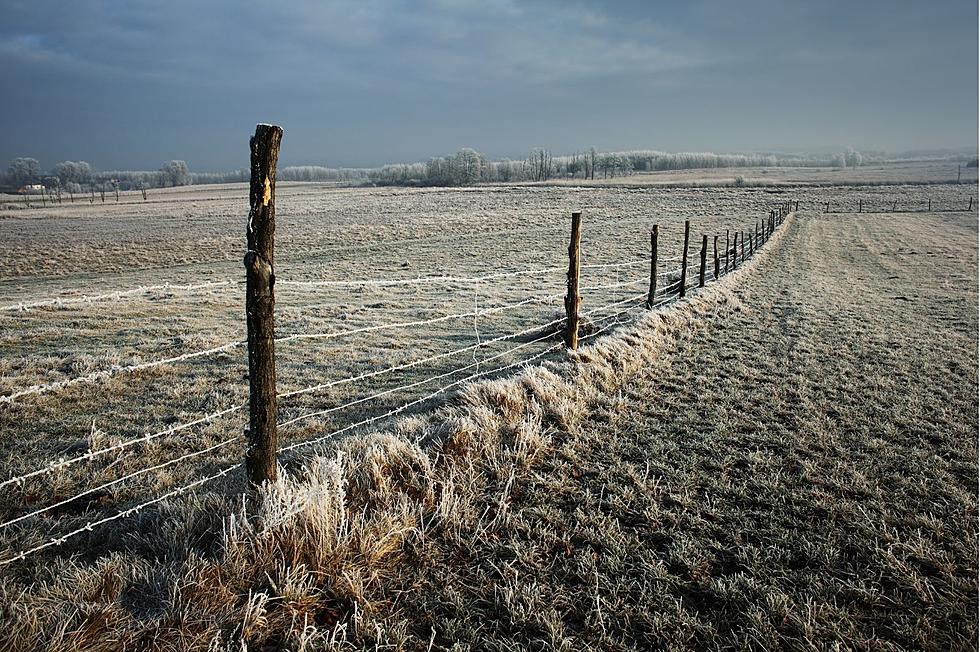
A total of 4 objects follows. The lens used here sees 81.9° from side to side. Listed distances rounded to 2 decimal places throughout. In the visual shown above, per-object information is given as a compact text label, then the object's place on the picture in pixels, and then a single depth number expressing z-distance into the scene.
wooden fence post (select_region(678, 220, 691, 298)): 11.85
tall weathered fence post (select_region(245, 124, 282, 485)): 3.18
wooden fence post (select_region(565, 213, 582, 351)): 7.46
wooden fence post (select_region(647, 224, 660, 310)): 10.91
